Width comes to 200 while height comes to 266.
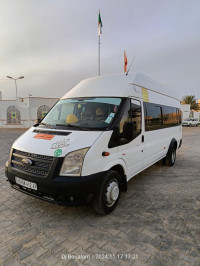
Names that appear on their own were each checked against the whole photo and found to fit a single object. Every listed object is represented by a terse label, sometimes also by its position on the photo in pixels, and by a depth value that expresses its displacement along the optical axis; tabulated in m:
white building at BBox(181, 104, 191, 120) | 37.53
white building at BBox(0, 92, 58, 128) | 24.77
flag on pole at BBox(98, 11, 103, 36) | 13.56
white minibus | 2.68
